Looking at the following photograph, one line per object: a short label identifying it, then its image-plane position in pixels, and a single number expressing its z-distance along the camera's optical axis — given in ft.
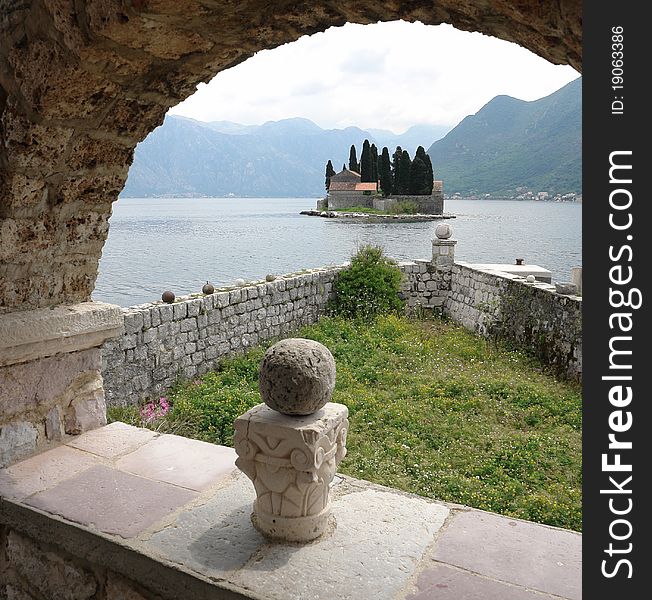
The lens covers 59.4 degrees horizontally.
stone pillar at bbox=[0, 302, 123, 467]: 10.04
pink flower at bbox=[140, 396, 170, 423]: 23.38
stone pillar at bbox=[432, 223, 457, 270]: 43.27
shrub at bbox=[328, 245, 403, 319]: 39.83
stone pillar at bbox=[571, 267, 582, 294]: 33.68
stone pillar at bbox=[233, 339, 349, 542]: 7.66
